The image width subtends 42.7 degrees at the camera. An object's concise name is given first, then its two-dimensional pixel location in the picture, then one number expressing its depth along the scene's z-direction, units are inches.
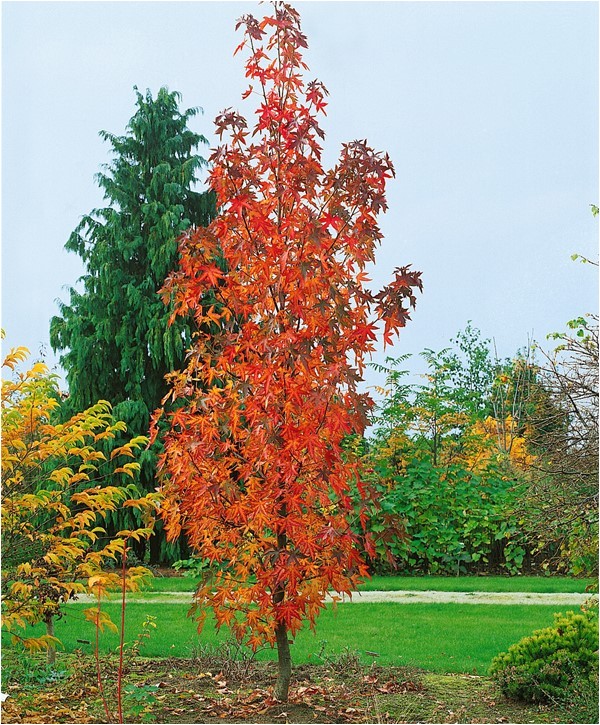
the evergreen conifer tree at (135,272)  392.8
